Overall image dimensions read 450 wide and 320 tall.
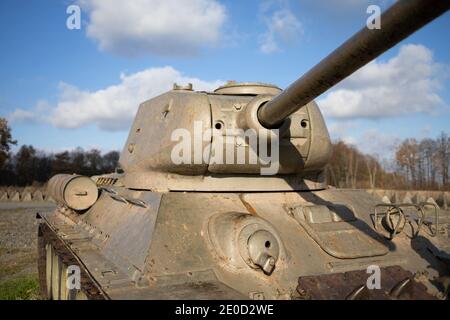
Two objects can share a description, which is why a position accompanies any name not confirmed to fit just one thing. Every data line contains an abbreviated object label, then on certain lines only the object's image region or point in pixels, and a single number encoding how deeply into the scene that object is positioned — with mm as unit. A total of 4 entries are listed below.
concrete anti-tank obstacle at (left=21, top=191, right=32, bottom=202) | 33316
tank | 3898
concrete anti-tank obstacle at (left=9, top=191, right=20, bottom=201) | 33134
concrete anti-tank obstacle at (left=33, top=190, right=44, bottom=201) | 33875
